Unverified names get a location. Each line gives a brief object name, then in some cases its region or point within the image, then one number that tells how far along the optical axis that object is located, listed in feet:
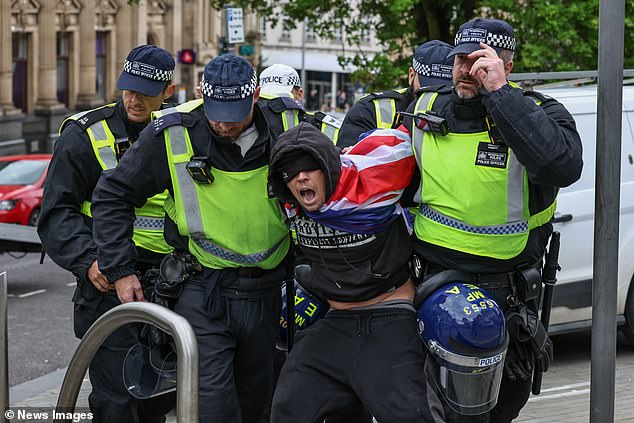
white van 27.94
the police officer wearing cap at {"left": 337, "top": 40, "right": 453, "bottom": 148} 19.19
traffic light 118.83
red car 59.62
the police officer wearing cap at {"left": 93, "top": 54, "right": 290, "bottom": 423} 16.81
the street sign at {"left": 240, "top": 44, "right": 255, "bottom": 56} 84.06
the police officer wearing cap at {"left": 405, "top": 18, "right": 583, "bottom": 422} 14.57
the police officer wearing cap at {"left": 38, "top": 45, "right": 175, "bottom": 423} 19.21
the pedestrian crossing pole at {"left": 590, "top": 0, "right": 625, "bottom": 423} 13.84
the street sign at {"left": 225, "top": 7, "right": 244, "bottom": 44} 69.97
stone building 119.75
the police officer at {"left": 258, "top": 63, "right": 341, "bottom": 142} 17.63
